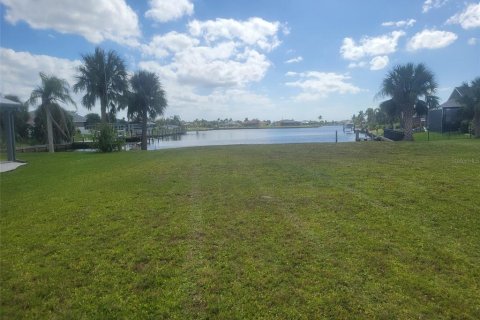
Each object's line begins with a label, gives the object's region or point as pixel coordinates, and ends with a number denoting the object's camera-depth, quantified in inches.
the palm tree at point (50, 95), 864.8
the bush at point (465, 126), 1042.8
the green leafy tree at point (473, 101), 877.8
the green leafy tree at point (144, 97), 1135.0
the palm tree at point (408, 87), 925.2
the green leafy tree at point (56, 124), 928.6
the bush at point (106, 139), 757.9
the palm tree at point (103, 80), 1037.8
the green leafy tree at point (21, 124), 1017.9
